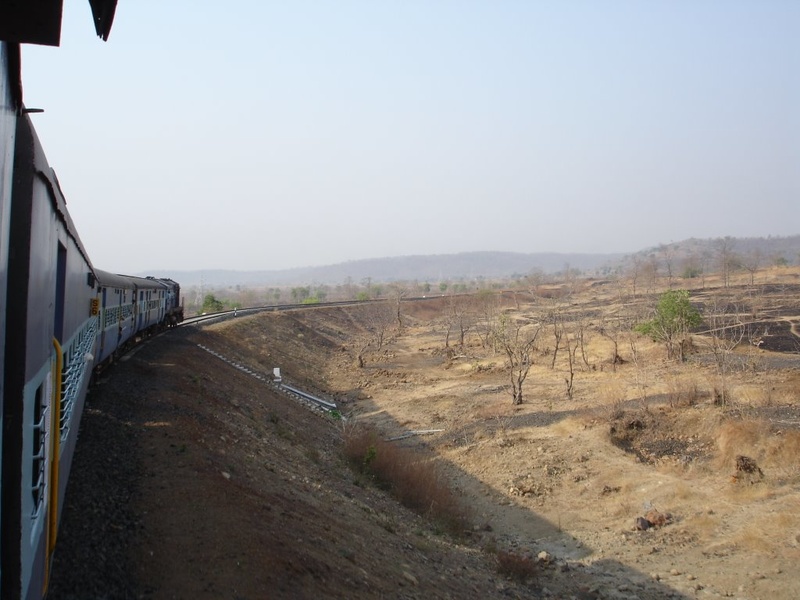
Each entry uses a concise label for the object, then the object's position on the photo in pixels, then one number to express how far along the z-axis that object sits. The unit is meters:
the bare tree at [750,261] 94.25
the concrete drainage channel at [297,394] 26.48
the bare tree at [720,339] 20.22
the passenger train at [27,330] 2.55
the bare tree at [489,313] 46.51
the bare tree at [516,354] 25.81
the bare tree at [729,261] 78.50
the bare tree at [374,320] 56.63
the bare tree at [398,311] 65.31
